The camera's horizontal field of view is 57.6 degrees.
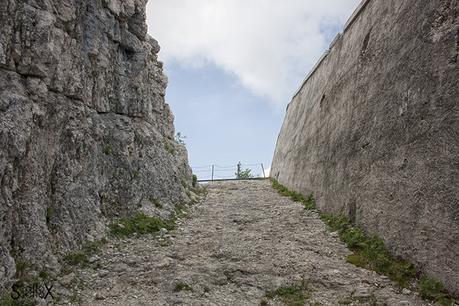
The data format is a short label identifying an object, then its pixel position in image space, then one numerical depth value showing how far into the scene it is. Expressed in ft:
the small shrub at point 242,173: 135.99
